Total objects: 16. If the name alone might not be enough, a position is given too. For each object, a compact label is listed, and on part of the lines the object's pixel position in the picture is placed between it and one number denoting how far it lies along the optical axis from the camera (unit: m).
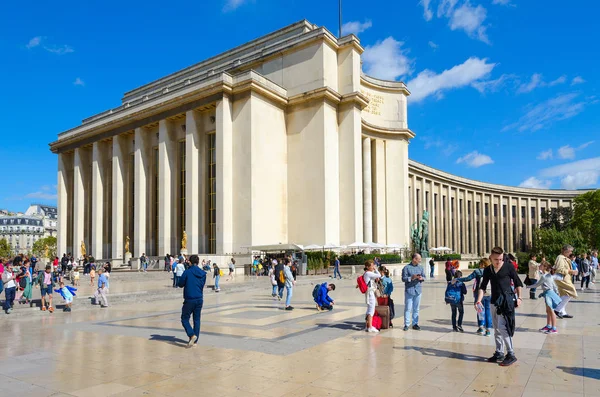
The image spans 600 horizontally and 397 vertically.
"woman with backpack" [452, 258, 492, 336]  9.30
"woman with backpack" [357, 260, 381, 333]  9.80
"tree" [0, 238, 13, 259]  87.74
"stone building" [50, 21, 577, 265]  38.56
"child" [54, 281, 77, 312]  14.41
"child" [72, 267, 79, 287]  24.16
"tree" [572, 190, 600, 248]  55.88
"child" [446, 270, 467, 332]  9.57
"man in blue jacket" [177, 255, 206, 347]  8.60
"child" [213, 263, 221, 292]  20.75
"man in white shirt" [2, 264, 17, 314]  13.44
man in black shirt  6.89
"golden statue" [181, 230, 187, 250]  39.25
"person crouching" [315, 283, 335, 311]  13.16
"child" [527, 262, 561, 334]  9.34
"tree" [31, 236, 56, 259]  92.31
